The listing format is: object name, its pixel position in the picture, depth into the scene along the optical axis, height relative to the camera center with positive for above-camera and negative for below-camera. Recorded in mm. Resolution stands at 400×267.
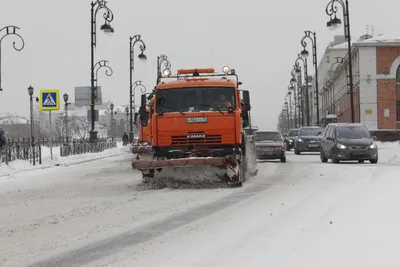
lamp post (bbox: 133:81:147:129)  54531 +4216
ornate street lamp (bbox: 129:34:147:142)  40588 +5433
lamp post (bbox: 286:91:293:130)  85975 +3482
